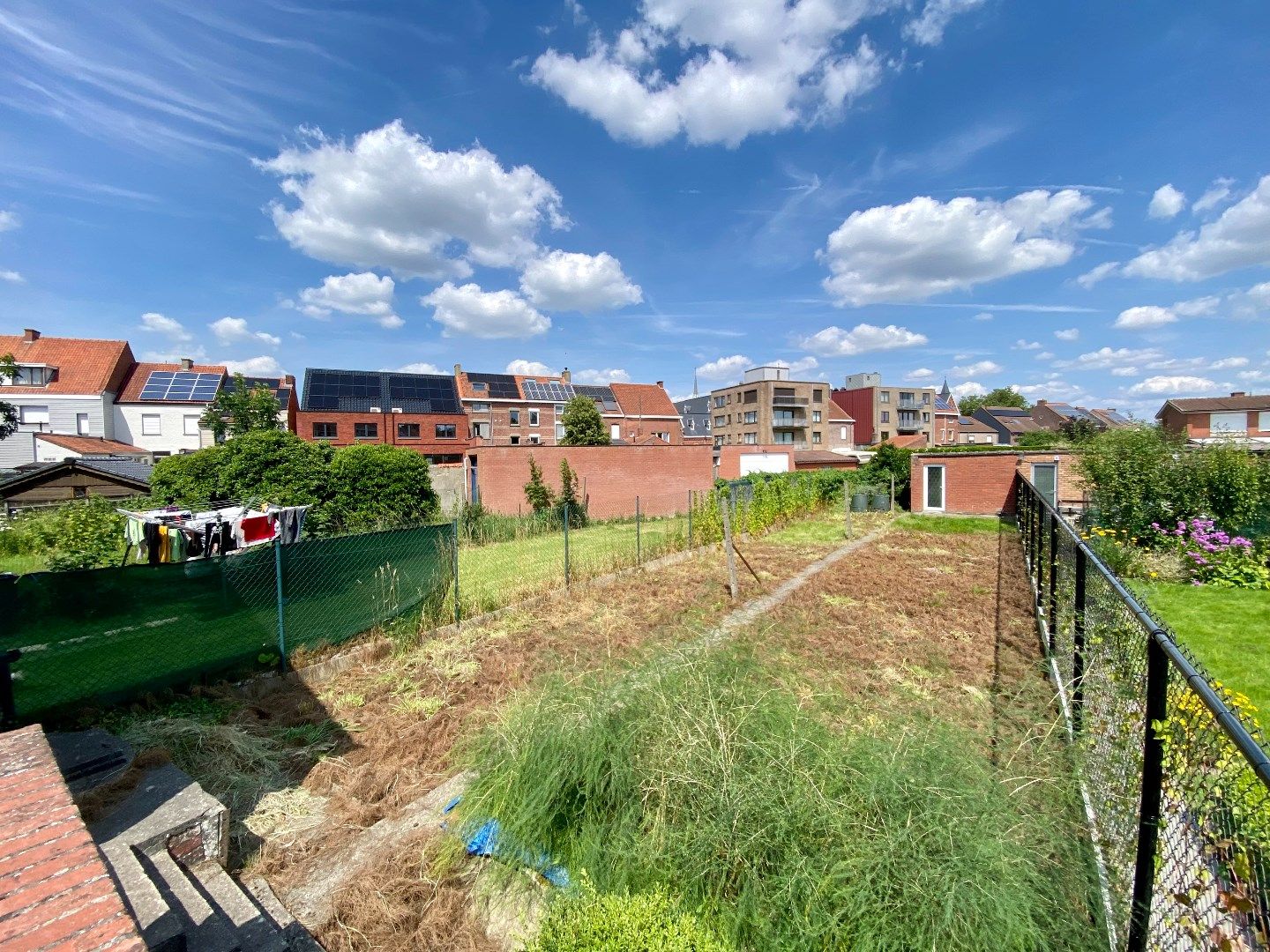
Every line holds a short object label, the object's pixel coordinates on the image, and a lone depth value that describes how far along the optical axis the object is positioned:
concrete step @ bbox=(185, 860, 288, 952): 2.37
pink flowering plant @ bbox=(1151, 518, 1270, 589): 8.30
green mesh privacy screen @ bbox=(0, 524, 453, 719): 4.38
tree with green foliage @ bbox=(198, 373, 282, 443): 27.81
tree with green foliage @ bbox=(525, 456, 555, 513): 21.89
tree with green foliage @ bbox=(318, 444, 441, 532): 17.12
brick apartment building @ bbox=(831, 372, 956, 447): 65.44
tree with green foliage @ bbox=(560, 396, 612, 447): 37.19
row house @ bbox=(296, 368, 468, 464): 34.44
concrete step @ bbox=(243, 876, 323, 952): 2.49
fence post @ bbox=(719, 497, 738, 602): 8.79
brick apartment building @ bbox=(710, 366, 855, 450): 57.47
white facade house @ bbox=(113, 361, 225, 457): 34.25
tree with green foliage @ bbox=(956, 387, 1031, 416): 91.50
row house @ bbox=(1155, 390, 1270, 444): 46.00
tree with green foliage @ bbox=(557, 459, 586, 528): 21.95
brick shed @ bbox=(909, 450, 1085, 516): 18.77
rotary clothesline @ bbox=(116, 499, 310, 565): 7.20
